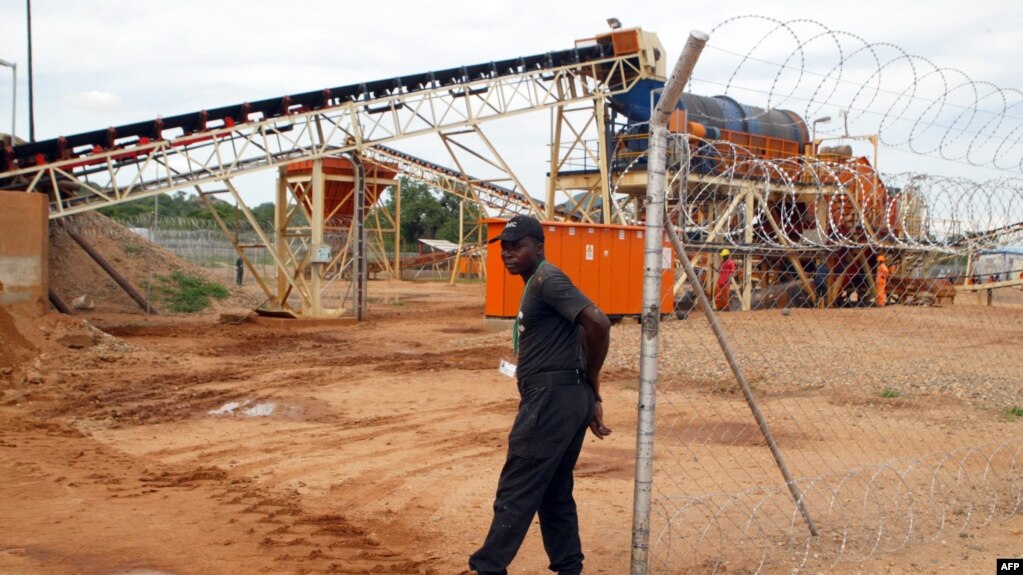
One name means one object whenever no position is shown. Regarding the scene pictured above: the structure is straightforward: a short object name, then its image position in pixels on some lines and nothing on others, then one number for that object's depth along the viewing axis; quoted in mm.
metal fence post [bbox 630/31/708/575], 4125
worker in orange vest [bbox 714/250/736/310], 14418
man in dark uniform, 4285
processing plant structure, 17406
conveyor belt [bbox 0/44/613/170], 17359
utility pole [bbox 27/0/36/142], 25562
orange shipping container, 18438
